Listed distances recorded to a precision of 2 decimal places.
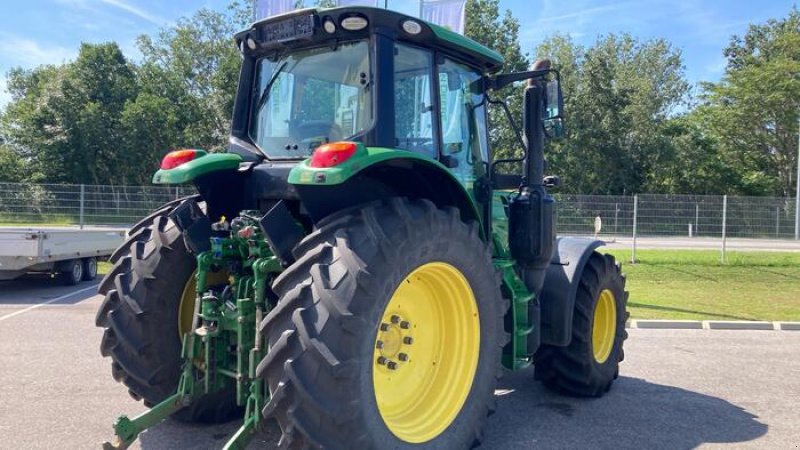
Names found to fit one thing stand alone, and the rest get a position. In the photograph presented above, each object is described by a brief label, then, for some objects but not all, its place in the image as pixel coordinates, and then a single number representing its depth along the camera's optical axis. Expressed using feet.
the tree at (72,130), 110.63
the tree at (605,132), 110.73
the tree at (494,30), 95.96
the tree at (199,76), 111.45
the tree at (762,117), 111.04
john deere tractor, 9.48
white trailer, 33.60
